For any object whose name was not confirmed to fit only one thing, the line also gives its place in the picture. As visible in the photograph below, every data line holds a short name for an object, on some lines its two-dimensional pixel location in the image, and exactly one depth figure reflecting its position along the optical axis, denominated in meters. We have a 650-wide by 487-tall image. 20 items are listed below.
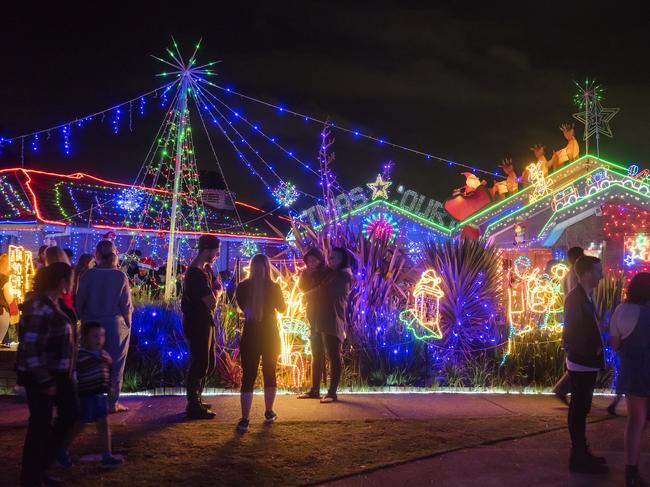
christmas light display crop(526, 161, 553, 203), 21.38
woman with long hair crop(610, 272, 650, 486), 4.79
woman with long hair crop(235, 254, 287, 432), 6.37
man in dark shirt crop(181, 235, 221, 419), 6.54
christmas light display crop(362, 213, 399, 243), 10.00
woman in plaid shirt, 4.48
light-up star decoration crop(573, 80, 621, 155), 22.34
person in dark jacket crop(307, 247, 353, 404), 7.57
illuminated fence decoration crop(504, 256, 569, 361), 9.70
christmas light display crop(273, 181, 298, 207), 13.45
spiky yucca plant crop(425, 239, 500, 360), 9.38
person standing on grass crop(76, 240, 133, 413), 6.51
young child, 4.95
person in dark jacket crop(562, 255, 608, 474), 5.23
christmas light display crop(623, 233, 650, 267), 17.70
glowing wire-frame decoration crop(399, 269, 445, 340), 9.29
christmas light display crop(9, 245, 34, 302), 8.91
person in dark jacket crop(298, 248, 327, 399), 7.66
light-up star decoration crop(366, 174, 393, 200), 23.09
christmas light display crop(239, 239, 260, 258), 23.44
